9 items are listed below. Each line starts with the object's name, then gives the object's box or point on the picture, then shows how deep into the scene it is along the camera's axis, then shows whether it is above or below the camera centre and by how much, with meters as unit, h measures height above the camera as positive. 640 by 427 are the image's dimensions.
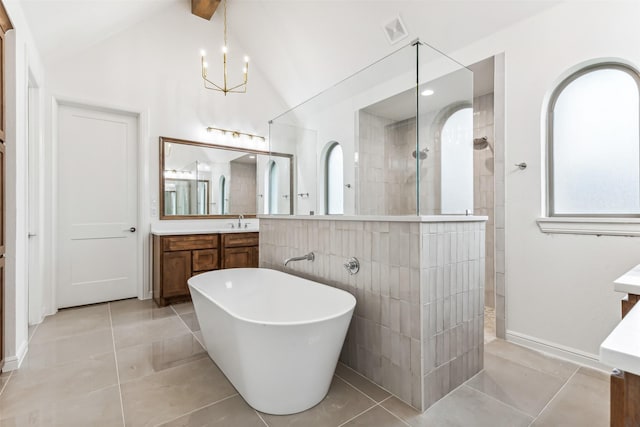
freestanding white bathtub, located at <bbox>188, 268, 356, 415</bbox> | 1.42 -0.67
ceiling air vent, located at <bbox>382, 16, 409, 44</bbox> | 2.76 +1.68
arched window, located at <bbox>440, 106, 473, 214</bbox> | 2.16 +0.40
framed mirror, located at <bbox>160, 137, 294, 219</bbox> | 3.36 +0.42
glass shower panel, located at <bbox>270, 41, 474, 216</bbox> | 2.04 +0.64
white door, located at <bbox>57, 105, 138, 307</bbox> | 3.17 +0.09
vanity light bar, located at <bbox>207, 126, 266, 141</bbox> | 3.99 +1.10
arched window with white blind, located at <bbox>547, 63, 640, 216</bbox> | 1.88 +0.46
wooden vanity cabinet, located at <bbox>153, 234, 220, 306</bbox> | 3.21 -0.52
